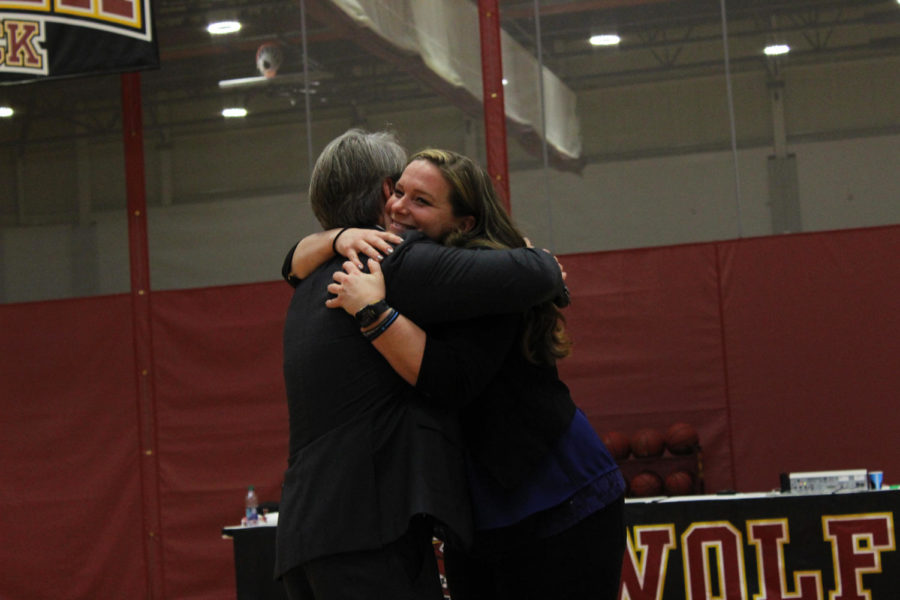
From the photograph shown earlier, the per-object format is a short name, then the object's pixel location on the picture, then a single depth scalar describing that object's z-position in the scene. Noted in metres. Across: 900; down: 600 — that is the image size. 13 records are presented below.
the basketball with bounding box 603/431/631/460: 7.60
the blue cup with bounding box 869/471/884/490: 6.08
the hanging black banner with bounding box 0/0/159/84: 7.87
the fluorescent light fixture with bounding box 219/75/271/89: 8.79
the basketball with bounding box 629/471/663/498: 7.36
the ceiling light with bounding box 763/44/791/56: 8.00
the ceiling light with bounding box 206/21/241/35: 8.83
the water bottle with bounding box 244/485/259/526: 6.65
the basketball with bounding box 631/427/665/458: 7.58
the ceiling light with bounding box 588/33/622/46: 8.28
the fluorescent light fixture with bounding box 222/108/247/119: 8.84
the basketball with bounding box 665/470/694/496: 7.38
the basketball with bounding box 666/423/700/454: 7.57
